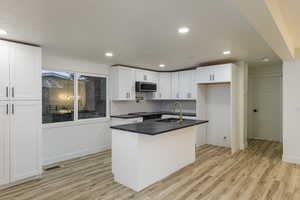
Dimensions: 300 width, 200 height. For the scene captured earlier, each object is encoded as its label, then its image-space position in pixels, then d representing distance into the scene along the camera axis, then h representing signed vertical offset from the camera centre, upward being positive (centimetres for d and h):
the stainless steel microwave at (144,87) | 545 +41
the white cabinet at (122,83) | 505 +47
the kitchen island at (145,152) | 281 -92
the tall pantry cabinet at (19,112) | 293 -22
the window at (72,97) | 411 +7
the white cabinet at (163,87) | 623 +44
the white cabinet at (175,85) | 601 +48
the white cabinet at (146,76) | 561 +79
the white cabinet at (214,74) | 454 +68
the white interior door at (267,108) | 574 -30
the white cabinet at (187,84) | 565 +49
